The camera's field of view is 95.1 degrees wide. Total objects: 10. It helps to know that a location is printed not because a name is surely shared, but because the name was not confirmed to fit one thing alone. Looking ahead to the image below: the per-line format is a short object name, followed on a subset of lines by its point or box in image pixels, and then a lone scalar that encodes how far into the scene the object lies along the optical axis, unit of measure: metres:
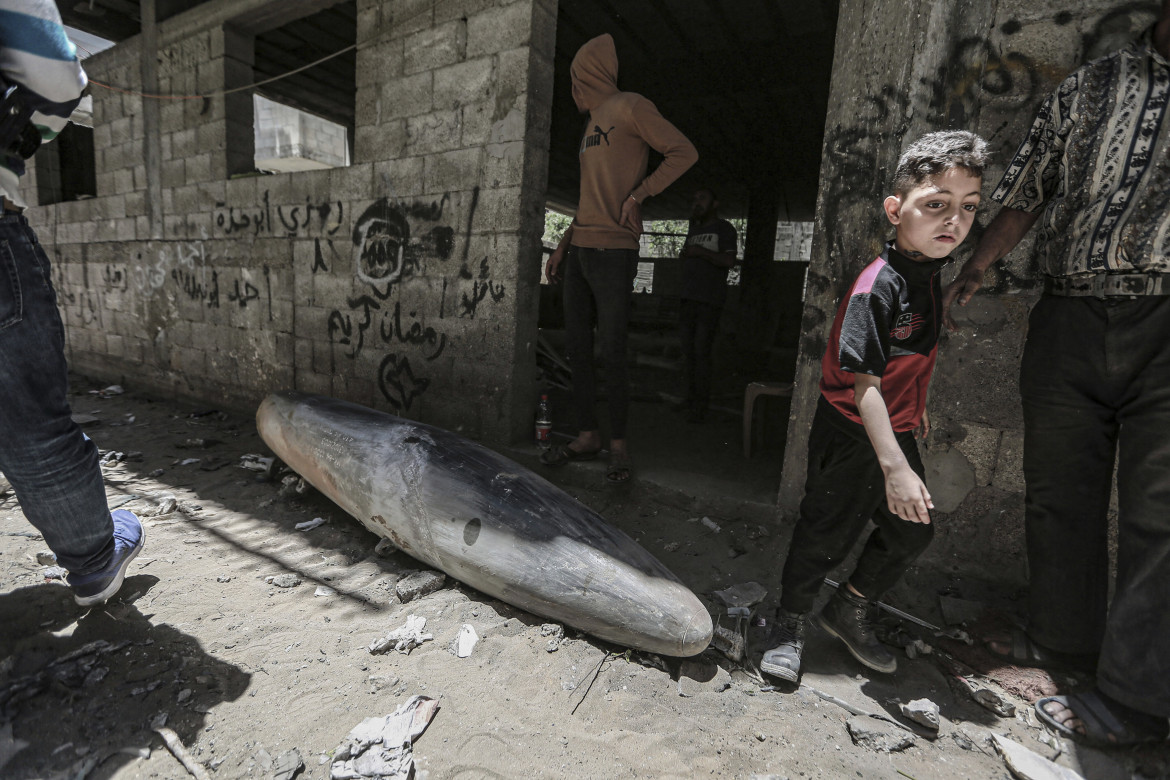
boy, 1.48
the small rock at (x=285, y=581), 2.27
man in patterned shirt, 1.50
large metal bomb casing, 1.80
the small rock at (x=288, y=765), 1.36
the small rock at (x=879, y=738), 1.51
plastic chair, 3.11
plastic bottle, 3.30
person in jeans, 1.49
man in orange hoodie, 2.72
